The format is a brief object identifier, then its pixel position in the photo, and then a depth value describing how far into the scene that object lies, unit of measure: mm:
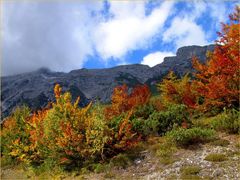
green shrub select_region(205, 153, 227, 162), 12198
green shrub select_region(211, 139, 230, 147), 13743
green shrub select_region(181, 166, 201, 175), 11522
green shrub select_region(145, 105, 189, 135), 17245
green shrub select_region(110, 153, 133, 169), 14237
